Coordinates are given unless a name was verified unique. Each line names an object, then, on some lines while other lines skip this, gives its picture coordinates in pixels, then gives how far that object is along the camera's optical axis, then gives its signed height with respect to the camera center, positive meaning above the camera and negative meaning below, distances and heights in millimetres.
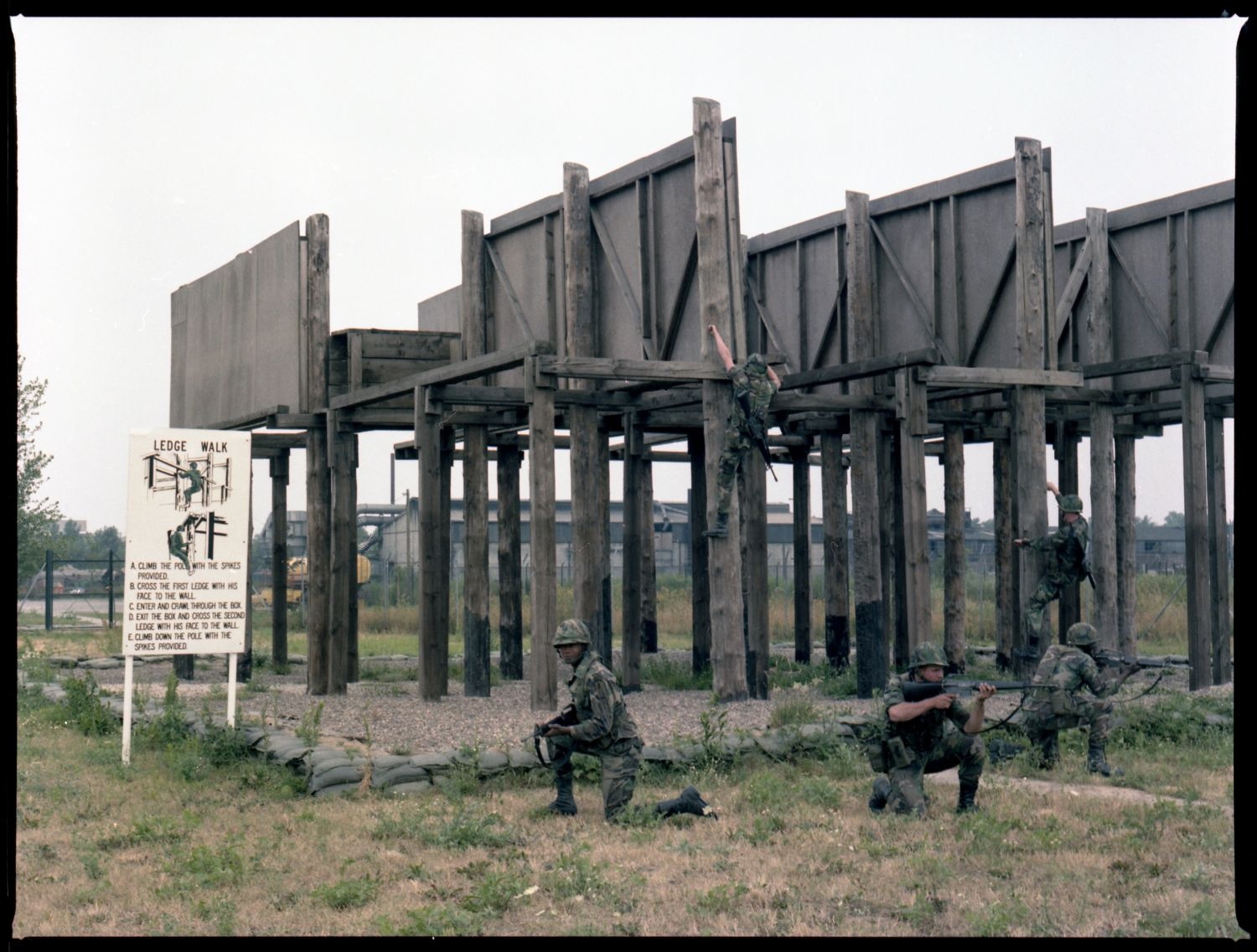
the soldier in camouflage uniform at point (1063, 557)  16250 -272
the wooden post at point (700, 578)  18562 -557
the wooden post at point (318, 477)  17703 +796
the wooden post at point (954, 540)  19609 -71
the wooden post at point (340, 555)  17547 -210
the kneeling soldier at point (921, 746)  10430 -1582
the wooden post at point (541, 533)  13930 +41
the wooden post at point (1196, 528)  16719 +66
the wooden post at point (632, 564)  17906 -361
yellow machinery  42062 -1338
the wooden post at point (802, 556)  21812 -315
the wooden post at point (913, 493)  15023 +457
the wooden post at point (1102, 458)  18922 +1032
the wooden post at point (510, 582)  20203 -656
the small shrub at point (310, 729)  12398 -1752
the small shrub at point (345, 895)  8117 -2071
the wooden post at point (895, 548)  19984 -191
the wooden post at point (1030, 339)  15805 +2224
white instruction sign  13352 -60
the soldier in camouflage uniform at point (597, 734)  10555 -1492
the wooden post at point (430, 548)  15664 -120
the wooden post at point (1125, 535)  20391 -26
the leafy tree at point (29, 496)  33156 +1039
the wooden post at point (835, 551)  19969 -221
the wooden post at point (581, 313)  16188 +2629
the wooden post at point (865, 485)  16844 +618
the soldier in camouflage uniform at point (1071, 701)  12211 -1470
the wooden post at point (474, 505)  17188 +398
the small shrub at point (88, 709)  15430 -1933
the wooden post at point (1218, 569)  17625 -462
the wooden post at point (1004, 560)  19723 -363
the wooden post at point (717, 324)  15039 +2284
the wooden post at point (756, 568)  16094 -373
